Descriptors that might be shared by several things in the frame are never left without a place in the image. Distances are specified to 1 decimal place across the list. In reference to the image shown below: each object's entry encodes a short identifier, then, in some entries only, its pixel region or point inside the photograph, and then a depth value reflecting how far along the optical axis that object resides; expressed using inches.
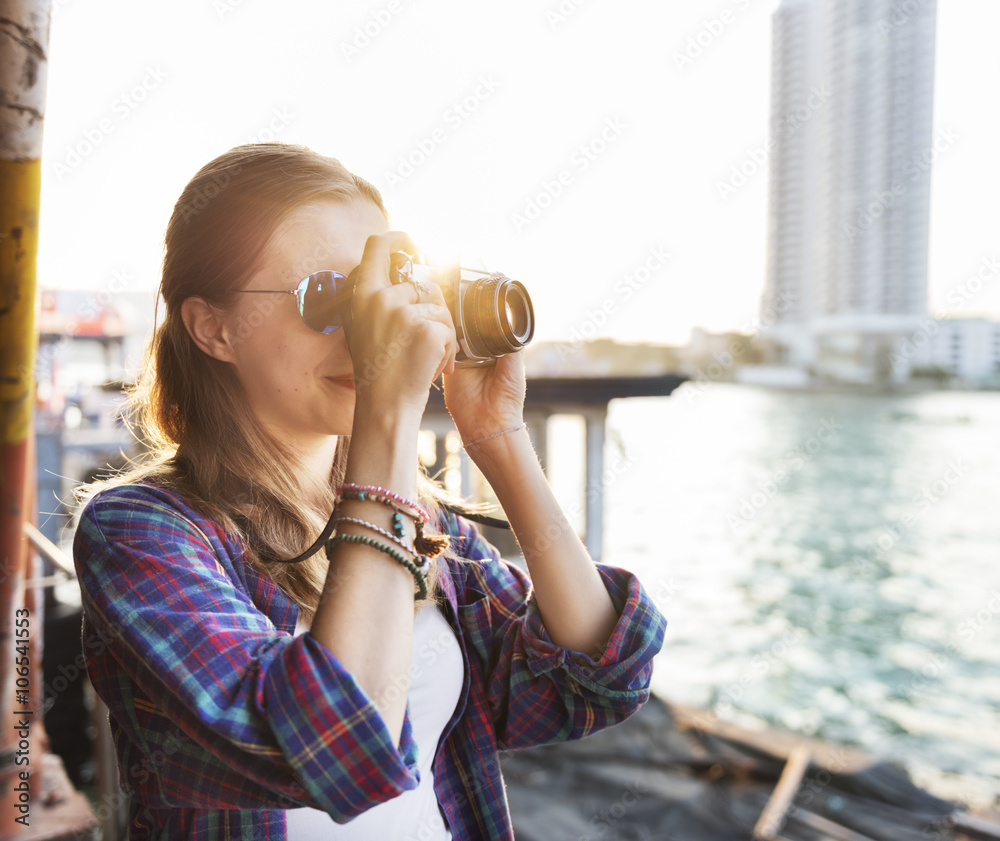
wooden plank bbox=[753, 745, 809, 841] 140.1
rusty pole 37.8
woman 23.9
